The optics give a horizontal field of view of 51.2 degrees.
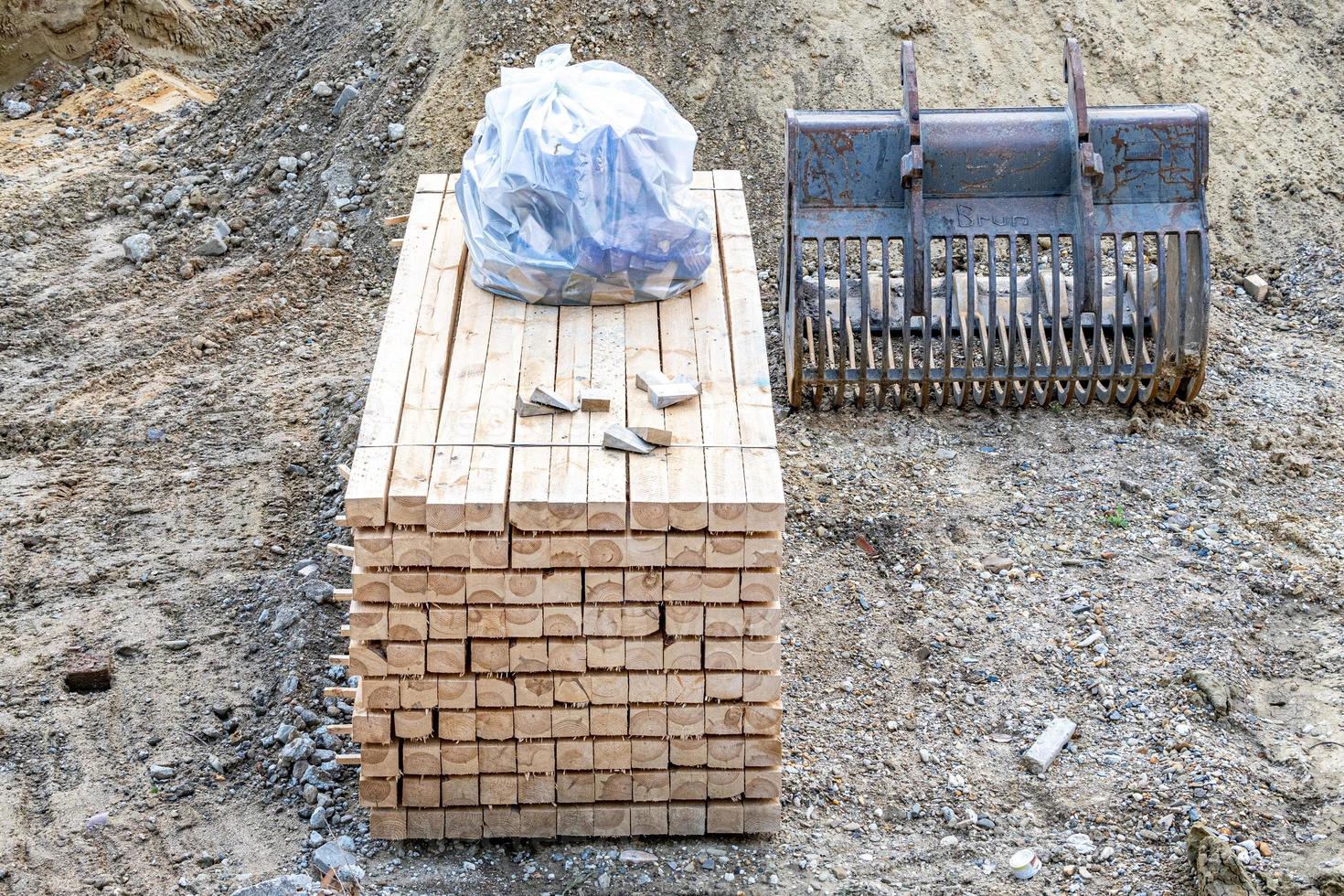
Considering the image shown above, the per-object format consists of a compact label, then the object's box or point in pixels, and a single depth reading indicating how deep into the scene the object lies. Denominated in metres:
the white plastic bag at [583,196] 5.21
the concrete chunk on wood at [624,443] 4.50
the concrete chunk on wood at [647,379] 4.87
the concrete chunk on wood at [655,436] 4.53
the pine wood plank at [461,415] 4.27
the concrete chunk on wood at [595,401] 4.74
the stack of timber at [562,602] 4.31
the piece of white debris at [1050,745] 5.34
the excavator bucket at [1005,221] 7.25
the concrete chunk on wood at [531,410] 4.74
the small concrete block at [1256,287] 8.90
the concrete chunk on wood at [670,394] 4.76
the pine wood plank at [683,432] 4.27
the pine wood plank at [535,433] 4.26
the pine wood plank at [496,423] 4.27
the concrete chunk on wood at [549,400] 4.74
